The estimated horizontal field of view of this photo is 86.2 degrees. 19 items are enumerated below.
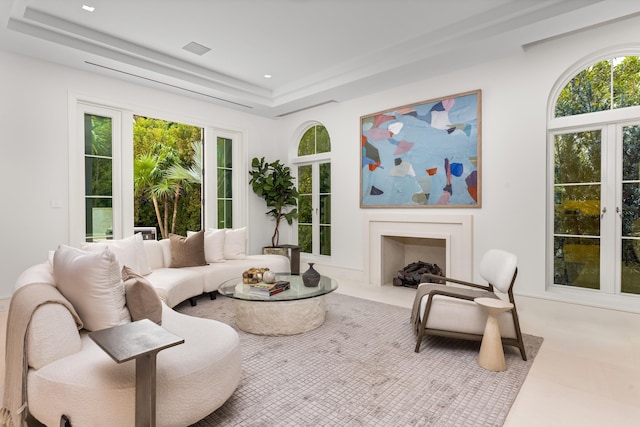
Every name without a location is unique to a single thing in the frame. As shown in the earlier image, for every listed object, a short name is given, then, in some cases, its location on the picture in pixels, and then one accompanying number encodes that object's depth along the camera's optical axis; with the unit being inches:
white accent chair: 103.2
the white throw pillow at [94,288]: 75.2
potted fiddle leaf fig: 245.3
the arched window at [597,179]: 138.0
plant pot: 238.4
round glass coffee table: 120.3
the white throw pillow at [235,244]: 194.1
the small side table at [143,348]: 53.9
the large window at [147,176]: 174.2
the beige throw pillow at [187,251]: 169.8
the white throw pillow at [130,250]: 133.6
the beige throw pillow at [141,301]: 82.3
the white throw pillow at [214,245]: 183.3
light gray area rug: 75.3
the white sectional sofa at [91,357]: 61.0
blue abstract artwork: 172.9
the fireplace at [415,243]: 174.7
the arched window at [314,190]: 240.5
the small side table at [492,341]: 96.5
